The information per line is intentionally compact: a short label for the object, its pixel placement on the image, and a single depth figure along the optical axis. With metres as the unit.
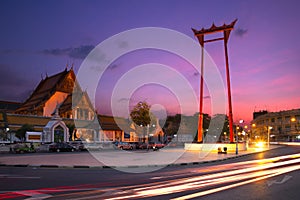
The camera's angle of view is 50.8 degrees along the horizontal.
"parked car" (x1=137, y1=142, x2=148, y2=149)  50.72
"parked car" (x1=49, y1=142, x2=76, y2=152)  43.03
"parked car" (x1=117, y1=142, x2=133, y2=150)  48.11
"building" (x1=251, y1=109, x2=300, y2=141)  99.18
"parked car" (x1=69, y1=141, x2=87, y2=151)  45.19
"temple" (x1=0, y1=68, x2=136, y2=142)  57.42
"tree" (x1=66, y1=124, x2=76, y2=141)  63.07
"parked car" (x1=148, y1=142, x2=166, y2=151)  47.47
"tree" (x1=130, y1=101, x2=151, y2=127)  47.62
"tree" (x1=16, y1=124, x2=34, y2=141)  54.94
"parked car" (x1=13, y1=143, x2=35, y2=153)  39.47
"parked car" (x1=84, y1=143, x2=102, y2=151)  45.70
